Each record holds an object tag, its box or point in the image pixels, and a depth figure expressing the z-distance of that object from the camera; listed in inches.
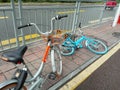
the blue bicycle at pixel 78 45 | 102.9
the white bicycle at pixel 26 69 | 40.6
